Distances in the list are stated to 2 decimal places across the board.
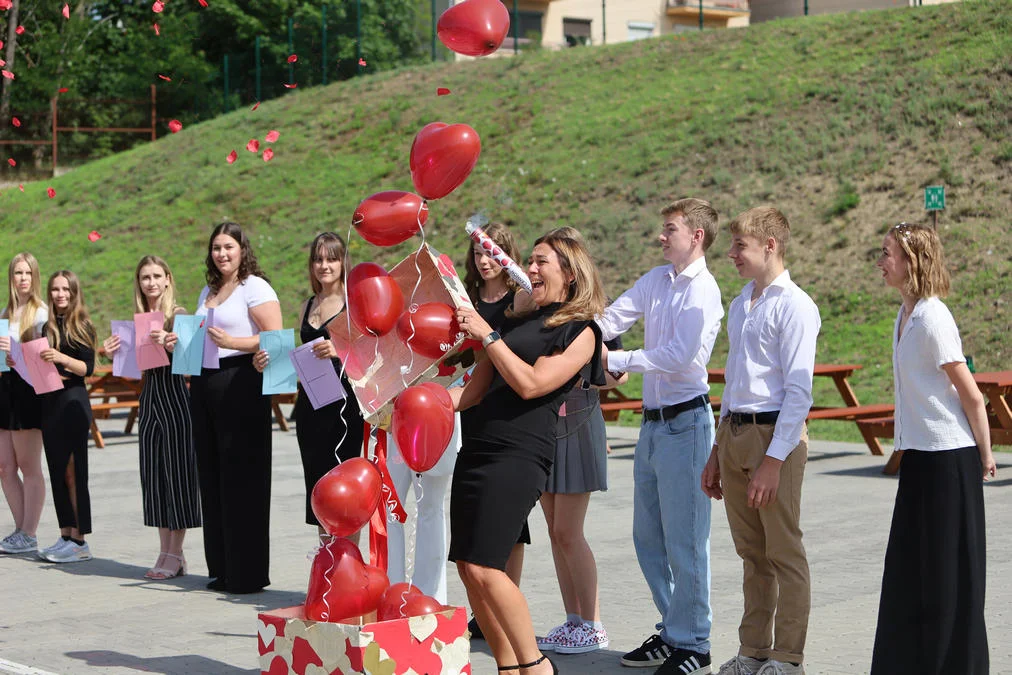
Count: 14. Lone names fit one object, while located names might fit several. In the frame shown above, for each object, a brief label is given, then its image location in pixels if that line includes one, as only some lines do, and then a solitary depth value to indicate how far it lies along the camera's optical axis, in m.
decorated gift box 9.60
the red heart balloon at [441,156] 10.66
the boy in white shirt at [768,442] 10.46
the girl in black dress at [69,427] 18.06
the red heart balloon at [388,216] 10.49
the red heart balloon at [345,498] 9.78
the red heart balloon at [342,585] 9.95
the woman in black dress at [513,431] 9.93
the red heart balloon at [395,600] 10.15
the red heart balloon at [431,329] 10.07
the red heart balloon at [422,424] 9.70
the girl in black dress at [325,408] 14.69
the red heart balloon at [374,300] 10.10
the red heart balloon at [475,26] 10.91
